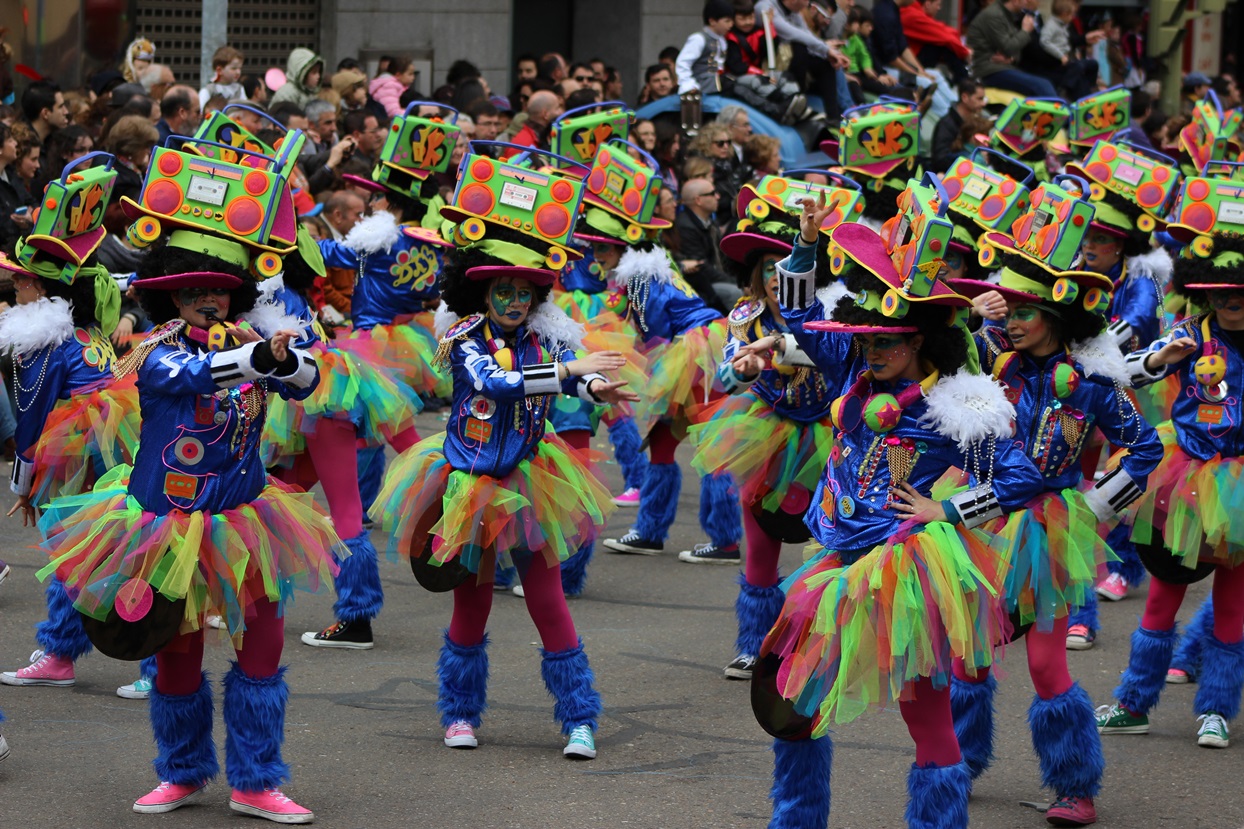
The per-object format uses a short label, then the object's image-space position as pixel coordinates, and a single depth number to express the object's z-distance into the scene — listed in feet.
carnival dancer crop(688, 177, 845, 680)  49.08
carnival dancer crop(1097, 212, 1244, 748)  45.44
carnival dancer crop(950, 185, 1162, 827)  39.37
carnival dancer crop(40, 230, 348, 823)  37.27
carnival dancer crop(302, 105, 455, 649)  60.13
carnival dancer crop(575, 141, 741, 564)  61.41
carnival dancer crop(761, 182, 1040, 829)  33.76
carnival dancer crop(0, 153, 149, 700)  46.52
